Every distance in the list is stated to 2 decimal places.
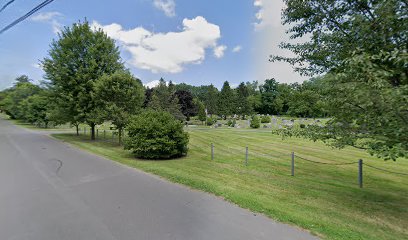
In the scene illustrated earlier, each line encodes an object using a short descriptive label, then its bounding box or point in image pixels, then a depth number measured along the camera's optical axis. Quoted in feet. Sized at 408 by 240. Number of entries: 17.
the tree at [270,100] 229.86
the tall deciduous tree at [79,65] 56.85
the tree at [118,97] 47.67
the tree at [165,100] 124.67
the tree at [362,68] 11.13
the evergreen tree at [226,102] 178.91
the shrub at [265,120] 140.74
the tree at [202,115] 154.27
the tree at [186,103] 160.45
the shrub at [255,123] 111.73
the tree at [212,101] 192.07
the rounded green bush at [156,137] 36.17
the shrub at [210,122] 143.20
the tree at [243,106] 181.98
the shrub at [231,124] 125.08
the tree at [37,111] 102.73
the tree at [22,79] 253.53
